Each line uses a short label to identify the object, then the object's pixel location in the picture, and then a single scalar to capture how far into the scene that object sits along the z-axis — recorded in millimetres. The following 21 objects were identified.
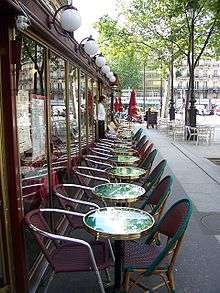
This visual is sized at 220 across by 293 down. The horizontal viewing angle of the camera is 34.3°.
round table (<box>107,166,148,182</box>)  5707
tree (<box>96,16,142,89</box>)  23375
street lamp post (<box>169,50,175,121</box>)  26902
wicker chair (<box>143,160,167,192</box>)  5363
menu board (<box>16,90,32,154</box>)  3589
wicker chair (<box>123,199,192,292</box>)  3043
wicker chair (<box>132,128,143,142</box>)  12605
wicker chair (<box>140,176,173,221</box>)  4059
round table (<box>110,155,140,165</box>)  7193
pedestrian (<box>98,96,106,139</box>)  12266
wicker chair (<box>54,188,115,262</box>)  4258
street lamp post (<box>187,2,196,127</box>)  16516
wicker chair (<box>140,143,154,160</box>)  7719
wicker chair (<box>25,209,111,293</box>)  3174
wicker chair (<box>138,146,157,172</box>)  6854
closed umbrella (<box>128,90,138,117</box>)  18348
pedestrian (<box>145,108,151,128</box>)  27422
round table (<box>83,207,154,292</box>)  3176
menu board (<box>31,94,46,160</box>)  4160
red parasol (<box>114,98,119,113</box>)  24622
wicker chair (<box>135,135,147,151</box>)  9994
